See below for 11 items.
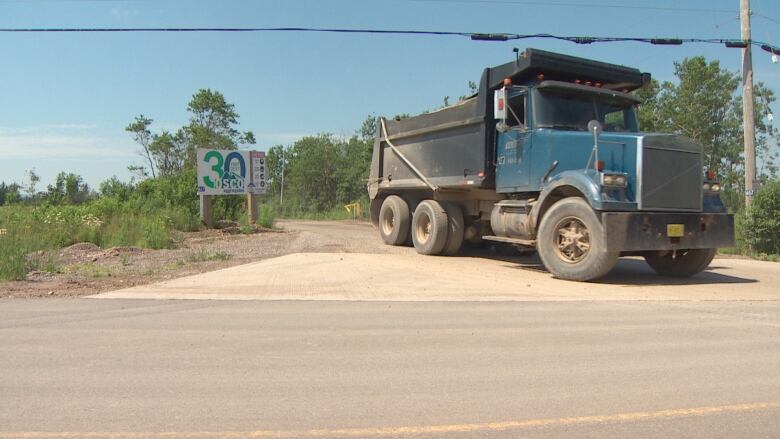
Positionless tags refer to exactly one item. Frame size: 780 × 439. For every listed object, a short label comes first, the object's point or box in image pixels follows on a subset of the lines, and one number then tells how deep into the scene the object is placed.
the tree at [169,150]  51.88
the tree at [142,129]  52.50
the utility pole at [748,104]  16.84
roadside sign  18.09
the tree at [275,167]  76.68
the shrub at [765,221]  14.70
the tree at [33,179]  42.55
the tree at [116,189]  19.89
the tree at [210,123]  51.06
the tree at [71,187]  28.84
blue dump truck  8.73
